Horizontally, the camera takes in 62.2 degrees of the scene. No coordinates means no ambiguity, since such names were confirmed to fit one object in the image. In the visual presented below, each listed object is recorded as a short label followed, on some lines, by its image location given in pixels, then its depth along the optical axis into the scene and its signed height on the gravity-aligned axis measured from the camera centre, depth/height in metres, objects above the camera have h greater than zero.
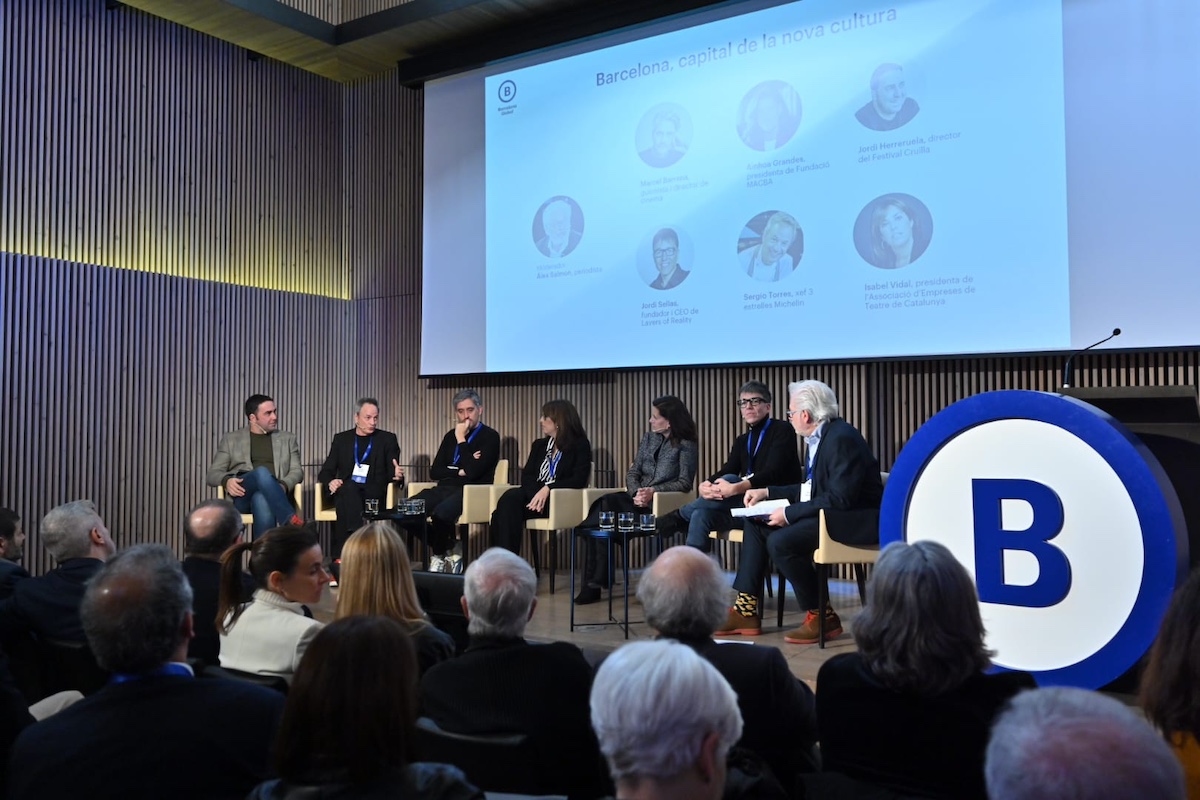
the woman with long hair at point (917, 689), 1.71 -0.49
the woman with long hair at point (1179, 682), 1.49 -0.42
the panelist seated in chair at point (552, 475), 6.63 -0.36
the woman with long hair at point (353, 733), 1.37 -0.44
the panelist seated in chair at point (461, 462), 7.12 -0.30
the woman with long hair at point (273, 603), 2.51 -0.49
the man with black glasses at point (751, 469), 5.47 -0.28
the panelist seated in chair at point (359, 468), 7.38 -0.35
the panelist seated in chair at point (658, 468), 6.18 -0.30
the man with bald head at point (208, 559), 2.87 -0.44
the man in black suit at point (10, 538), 3.61 -0.42
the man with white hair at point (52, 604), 2.97 -0.54
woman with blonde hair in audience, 2.58 -0.42
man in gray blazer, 7.26 -0.33
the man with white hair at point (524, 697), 1.94 -0.55
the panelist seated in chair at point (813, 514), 4.67 -0.45
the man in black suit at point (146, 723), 1.56 -0.49
